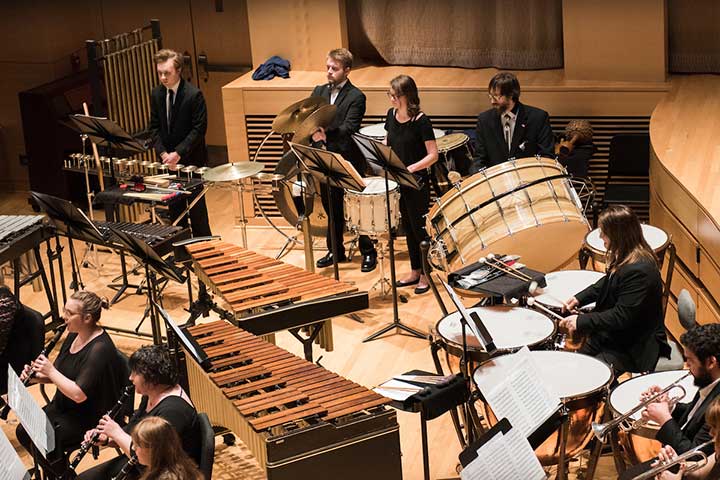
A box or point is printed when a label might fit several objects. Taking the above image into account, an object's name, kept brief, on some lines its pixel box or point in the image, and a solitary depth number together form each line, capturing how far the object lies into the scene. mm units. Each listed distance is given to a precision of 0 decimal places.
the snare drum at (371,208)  11984
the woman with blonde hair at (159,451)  6955
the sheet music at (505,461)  6397
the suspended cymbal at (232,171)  12524
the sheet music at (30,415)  7538
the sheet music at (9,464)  7029
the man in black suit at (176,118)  13462
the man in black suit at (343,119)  13050
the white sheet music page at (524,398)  6901
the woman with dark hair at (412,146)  12027
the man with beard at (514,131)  12057
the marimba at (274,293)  9704
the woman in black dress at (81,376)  8930
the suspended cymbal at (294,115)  12737
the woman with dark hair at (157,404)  7786
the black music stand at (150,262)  9910
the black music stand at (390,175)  10585
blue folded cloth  15316
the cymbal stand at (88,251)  13611
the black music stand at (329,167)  10862
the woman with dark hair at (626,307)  8674
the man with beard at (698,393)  6997
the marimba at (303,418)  7615
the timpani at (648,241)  9938
